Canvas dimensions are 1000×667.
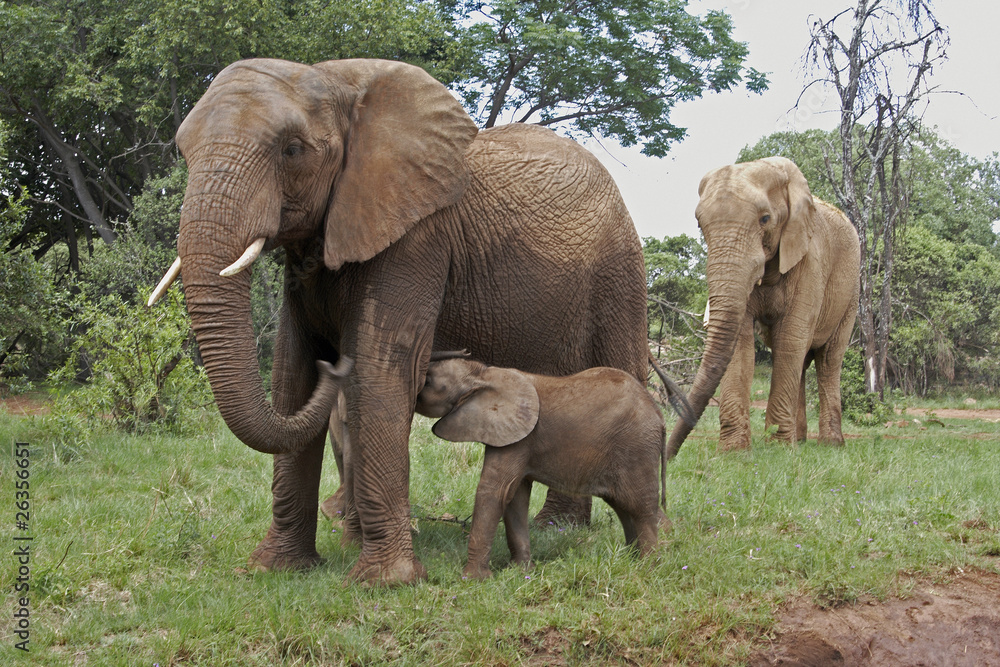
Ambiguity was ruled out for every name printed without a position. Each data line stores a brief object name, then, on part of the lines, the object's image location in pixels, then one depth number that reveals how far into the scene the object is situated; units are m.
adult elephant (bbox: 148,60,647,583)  4.50
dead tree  14.30
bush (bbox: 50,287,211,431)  10.02
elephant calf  5.25
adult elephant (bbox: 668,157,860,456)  9.09
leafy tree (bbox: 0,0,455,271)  16.83
